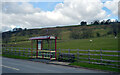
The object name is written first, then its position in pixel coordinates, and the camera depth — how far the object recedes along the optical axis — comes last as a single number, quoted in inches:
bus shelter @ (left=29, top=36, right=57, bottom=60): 664.4
